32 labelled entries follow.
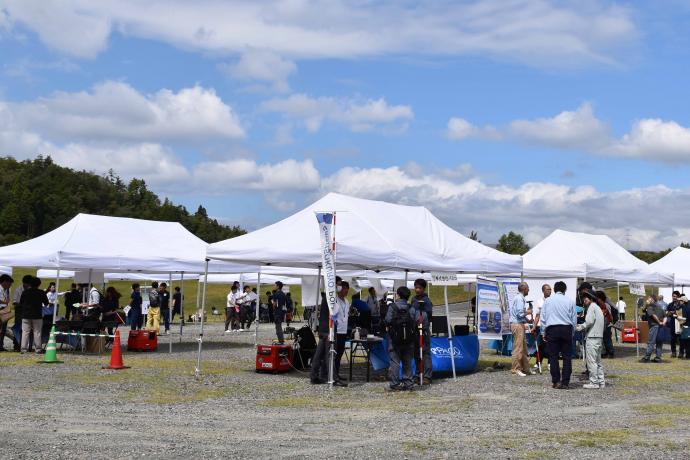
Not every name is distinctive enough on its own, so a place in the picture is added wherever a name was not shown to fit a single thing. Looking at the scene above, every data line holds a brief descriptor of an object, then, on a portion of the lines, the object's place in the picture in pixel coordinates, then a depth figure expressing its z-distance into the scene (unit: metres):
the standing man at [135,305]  26.84
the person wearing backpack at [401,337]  12.89
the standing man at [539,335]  16.34
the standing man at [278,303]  24.03
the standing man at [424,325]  13.73
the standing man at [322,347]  13.53
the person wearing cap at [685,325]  20.17
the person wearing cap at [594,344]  13.88
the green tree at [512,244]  106.05
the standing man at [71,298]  27.92
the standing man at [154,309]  28.23
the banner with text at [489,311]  16.45
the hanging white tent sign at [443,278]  14.46
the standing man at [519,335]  15.66
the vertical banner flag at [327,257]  12.75
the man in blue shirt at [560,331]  13.57
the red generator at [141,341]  20.19
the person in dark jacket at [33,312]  18.12
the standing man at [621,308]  34.33
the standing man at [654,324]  19.36
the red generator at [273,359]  15.33
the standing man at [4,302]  18.42
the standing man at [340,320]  13.37
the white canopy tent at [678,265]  24.83
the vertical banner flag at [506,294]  17.28
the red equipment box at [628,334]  26.44
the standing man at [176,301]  38.62
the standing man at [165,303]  29.27
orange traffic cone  15.79
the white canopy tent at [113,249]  18.20
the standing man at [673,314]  21.03
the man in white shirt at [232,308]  30.91
